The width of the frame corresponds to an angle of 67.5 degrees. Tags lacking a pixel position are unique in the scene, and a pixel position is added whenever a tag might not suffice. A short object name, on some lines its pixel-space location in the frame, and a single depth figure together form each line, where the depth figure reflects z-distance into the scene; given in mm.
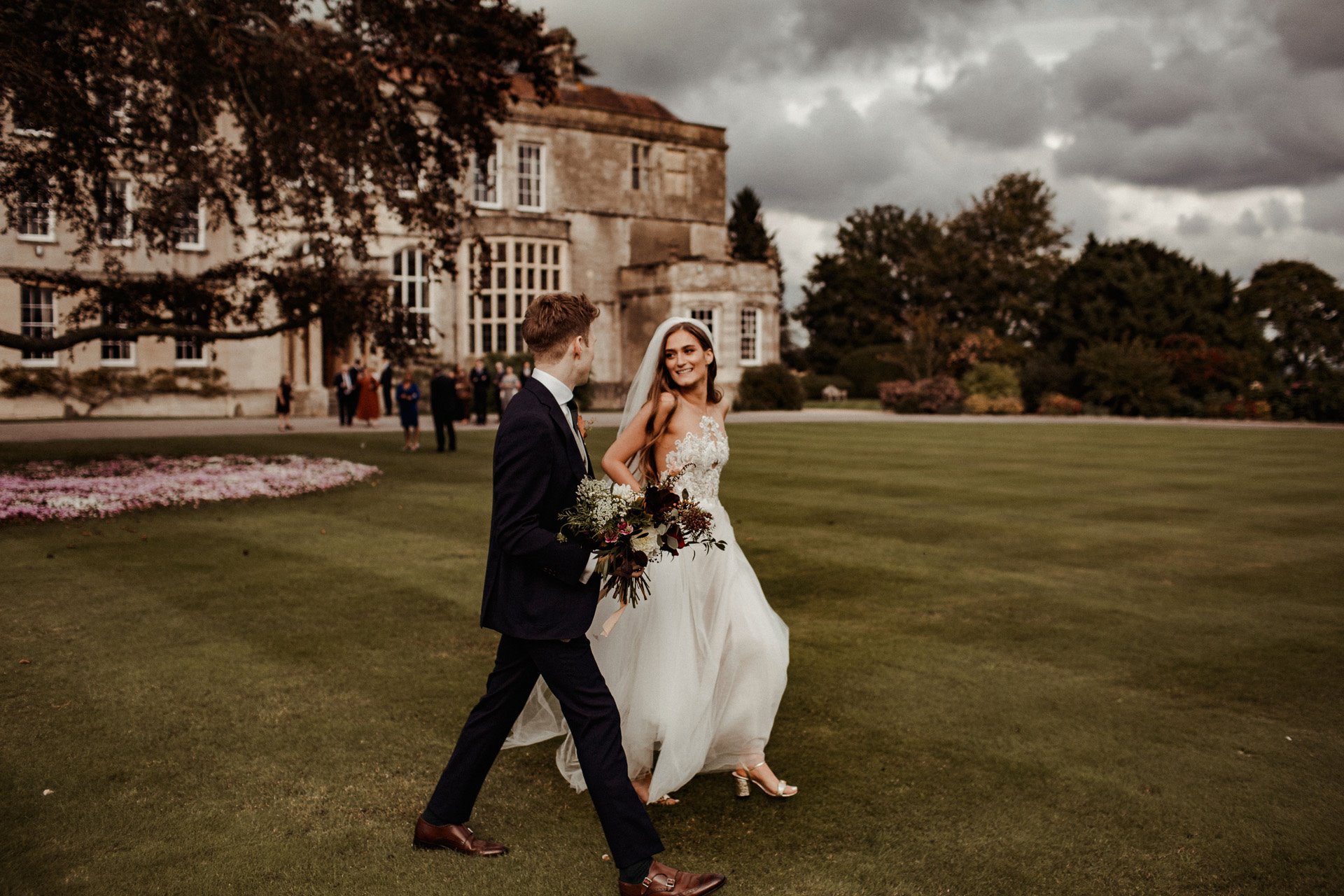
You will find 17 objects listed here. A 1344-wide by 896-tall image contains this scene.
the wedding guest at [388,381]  32375
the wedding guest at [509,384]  25875
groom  3393
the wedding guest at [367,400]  27469
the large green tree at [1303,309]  52797
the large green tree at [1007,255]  53656
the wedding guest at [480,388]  28391
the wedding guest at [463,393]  26559
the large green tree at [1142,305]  42531
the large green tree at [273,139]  14164
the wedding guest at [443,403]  19984
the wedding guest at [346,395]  27156
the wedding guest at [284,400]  25031
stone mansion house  34219
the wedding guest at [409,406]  20375
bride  4223
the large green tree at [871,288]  59312
